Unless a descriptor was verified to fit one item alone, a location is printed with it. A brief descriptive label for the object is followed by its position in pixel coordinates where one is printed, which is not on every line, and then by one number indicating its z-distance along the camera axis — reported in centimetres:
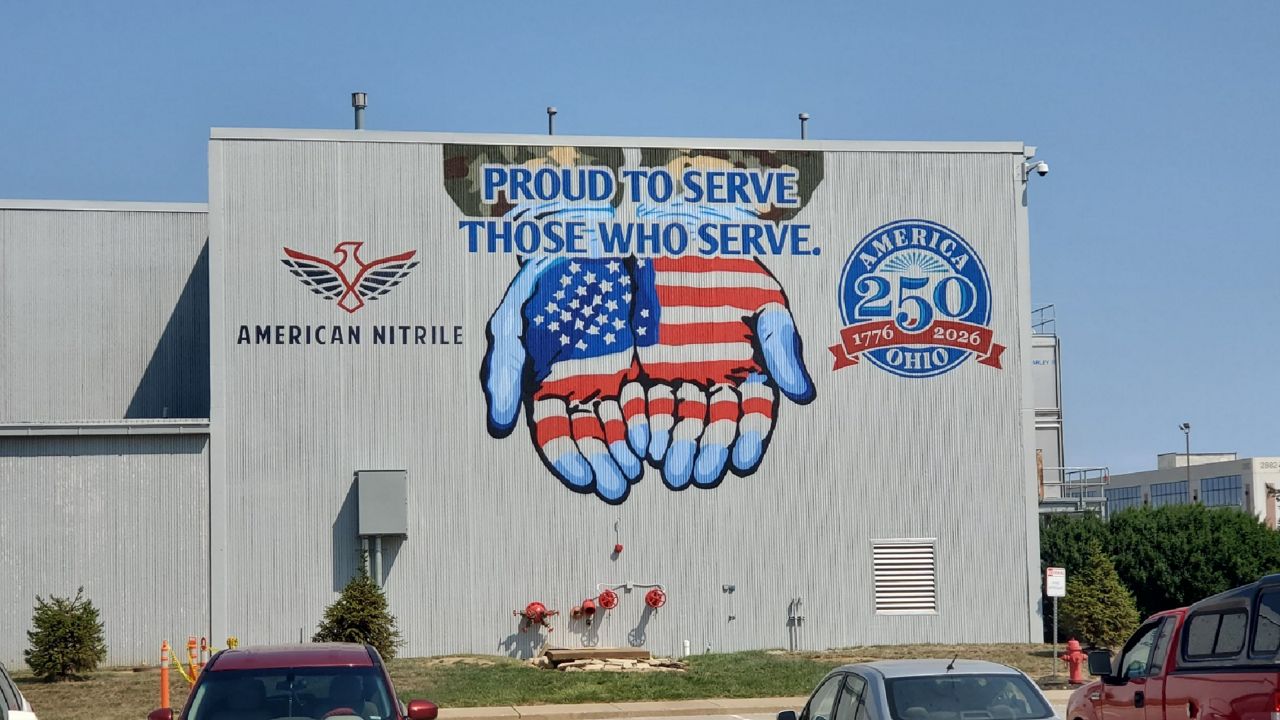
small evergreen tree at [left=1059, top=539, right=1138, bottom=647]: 3478
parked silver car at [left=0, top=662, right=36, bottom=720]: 1462
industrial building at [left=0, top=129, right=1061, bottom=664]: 3381
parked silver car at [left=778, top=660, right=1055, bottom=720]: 1256
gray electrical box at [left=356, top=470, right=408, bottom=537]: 3388
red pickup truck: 1267
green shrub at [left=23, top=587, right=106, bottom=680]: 3070
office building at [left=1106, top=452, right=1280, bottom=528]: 14388
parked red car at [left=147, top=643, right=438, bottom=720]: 1242
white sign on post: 3106
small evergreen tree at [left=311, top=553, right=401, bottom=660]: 3200
